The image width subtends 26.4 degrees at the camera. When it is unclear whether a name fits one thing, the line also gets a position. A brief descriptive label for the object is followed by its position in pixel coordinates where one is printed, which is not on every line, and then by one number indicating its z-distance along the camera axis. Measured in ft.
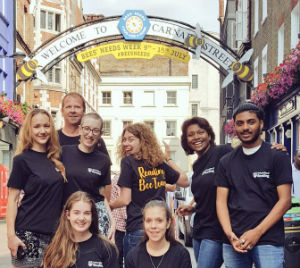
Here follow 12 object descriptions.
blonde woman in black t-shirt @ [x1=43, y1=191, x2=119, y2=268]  16.26
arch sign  67.10
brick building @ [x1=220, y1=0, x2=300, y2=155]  54.34
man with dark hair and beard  14.61
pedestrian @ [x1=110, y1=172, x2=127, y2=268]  21.52
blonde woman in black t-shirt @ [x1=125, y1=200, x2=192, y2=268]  16.39
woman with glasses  17.52
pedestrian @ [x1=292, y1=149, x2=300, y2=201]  29.30
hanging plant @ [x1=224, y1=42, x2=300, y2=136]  44.62
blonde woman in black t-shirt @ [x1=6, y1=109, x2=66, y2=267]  16.35
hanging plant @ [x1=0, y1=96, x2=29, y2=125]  64.59
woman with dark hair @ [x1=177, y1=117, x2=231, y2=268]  16.60
